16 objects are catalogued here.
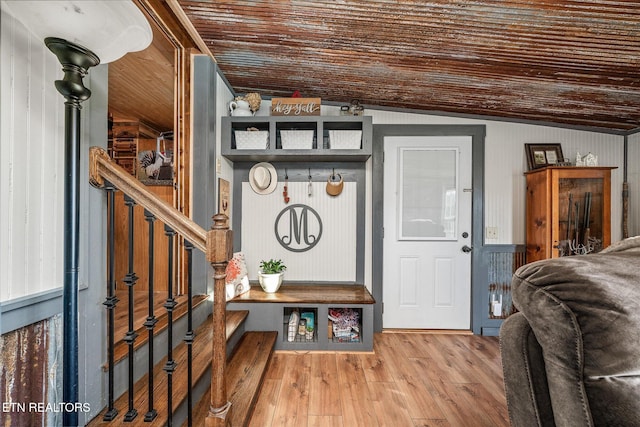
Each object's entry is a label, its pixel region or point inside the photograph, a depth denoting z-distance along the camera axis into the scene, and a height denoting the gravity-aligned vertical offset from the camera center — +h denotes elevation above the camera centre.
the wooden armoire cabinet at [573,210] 2.82 +0.03
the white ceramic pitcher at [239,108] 2.80 +0.94
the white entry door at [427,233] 3.22 -0.22
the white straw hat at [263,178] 3.01 +0.32
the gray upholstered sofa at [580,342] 0.68 -0.30
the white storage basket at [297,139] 2.73 +0.64
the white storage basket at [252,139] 2.71 +0.63
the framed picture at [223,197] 2.67 +0.13
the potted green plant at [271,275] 2.81 -0.59
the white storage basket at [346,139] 2.70 +0.64
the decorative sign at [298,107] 2.78 +0.94
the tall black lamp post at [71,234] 0.98 -0.08
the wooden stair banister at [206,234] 1.25 -0.09
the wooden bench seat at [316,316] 2.61 -0.89
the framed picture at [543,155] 3.13 +0.59
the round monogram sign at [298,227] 3.15 -0.16
